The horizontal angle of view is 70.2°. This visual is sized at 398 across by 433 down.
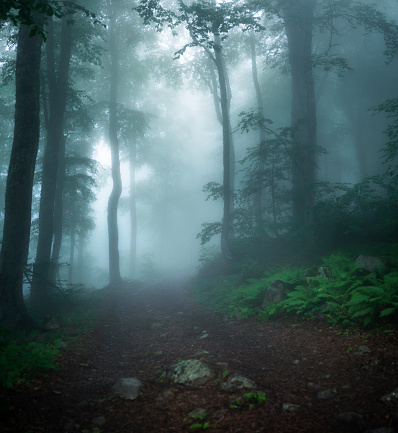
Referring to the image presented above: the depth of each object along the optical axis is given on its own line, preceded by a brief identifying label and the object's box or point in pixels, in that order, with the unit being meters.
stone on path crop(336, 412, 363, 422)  2.88
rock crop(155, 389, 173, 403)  3.79
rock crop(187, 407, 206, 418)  3.23
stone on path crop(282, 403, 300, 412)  3.22
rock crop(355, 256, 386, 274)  6.50
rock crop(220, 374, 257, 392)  3.81
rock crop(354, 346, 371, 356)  4.43
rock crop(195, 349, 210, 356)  5.42
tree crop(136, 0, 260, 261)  10.95
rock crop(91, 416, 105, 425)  3.27
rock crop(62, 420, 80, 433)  3.08
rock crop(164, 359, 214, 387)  4.11
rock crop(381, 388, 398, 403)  3.09
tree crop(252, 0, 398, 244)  11.73
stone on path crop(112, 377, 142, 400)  3.89
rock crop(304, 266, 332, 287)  7.18
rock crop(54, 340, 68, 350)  5.77
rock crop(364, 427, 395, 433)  2.60
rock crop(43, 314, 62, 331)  7.23
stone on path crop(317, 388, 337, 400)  3.43
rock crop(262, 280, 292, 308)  7.54
